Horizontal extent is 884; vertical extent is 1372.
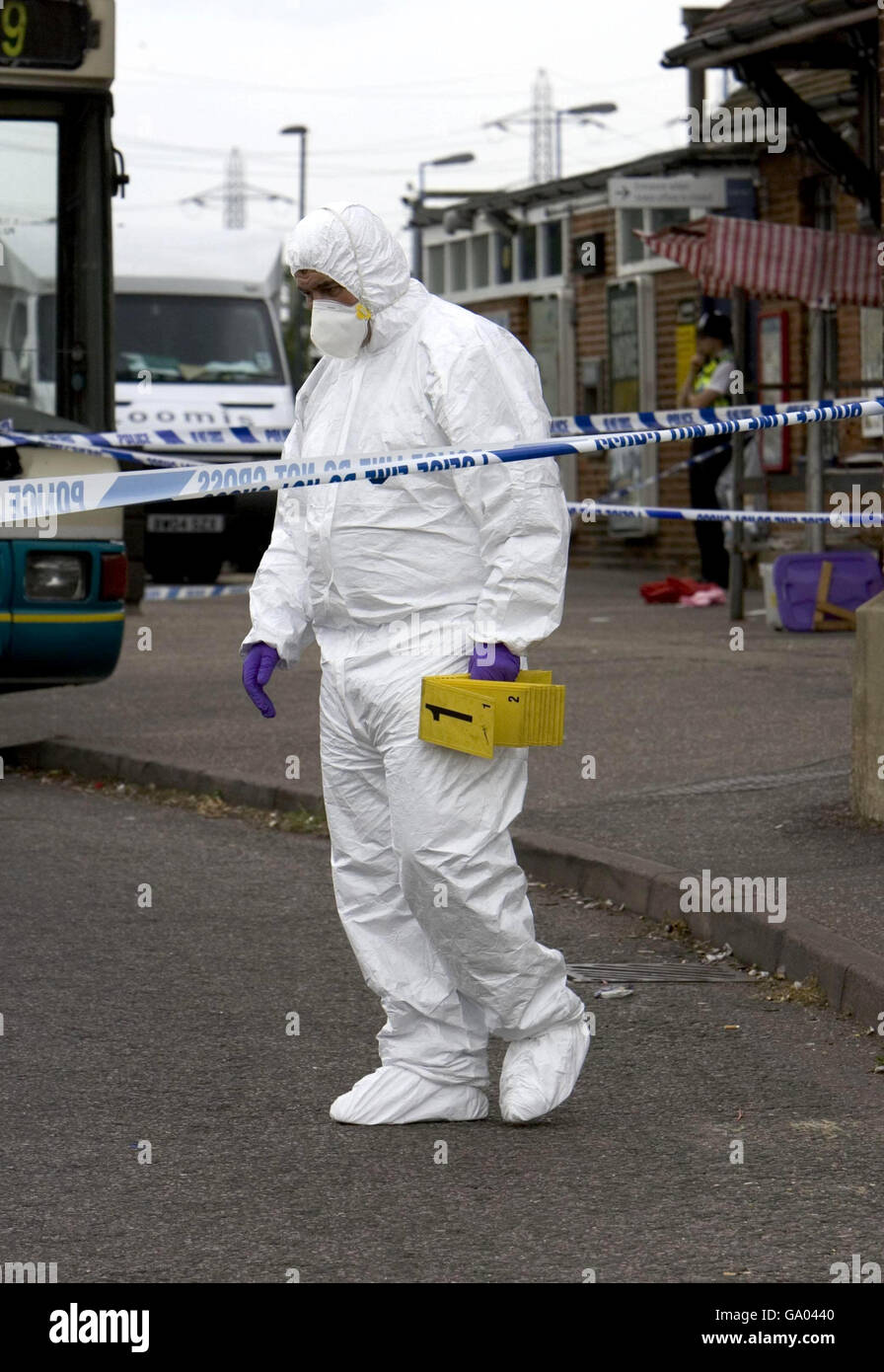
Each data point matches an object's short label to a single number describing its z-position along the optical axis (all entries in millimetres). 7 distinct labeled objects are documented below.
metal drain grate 12836
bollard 15734
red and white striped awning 31078
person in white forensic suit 9461
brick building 30812
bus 20312
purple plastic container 30375
